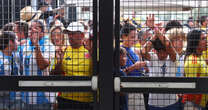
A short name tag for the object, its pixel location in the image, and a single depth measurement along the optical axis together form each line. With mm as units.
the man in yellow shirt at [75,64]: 7039
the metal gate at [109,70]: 6822
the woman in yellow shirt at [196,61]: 7118
